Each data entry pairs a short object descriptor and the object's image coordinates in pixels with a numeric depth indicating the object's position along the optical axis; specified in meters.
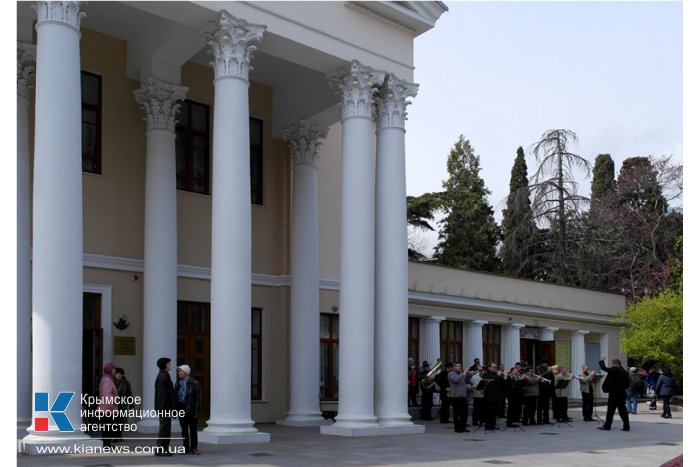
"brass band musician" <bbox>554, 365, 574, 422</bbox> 22.43
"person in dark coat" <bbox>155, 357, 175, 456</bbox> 13.80
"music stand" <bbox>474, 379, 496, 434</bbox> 20.14
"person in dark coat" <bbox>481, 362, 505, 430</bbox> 20.28
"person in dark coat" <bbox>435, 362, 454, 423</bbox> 21.91
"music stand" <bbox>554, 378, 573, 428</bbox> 22.25
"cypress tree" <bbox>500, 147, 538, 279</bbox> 46.97
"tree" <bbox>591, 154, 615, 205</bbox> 54.84
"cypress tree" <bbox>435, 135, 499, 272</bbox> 52.72
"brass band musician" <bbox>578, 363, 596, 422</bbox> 22.92
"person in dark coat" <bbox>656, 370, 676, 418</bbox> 25.52
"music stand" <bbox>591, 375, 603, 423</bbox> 22.77
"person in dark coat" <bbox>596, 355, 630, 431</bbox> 20.27
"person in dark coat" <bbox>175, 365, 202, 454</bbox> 14.20
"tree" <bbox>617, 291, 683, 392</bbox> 33.00
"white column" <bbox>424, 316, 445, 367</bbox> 28.41
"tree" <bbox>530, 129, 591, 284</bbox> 45.84
